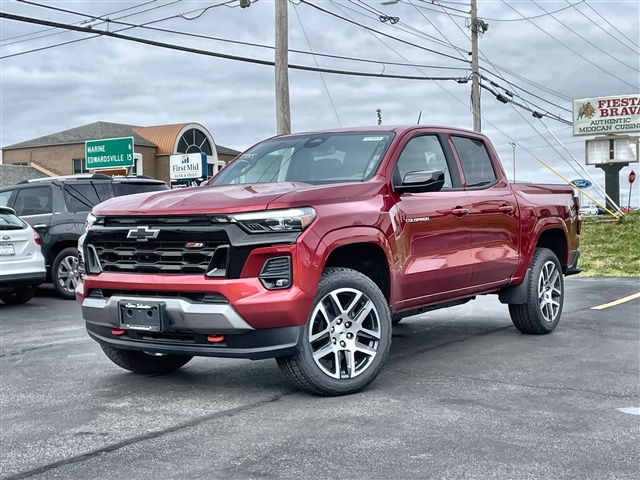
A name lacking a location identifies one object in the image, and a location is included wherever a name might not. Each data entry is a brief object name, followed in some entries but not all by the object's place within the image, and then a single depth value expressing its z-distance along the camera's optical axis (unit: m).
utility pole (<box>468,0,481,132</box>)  32.12
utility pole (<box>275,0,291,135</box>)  19.27
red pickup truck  5.29
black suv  13.76
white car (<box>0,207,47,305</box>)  12.01
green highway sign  41.59
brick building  60.81
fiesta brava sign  42.41
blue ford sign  33.00
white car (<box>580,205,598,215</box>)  67.03
